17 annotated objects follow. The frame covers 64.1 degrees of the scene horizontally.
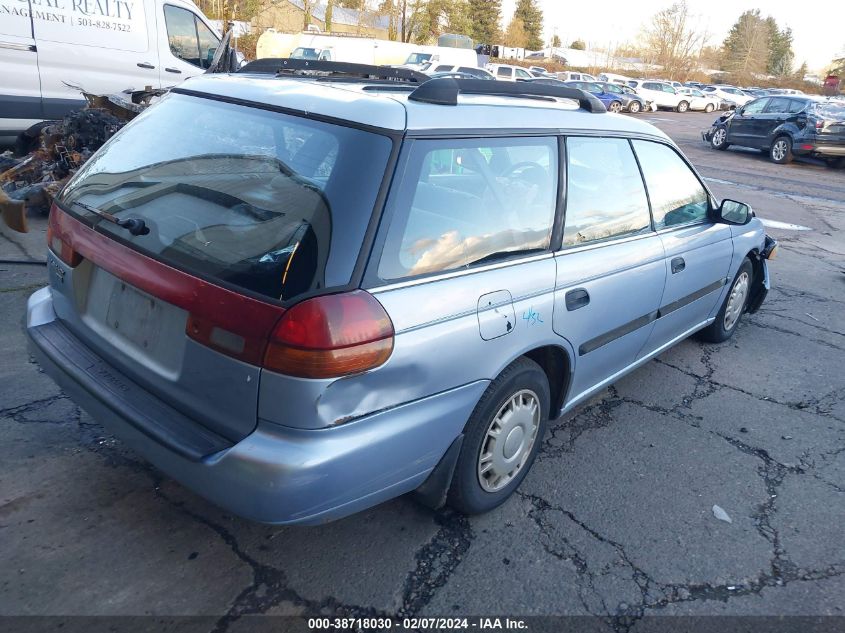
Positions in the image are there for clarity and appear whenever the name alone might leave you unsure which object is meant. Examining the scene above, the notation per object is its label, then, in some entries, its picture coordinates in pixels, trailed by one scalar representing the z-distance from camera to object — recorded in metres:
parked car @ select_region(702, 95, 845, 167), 17.08
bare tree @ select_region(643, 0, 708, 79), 67.06
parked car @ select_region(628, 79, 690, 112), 38.94
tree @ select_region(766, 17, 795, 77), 88.75
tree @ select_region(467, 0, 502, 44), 67.88
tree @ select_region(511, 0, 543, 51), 80.31
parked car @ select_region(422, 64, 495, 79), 24.74
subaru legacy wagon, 2.13
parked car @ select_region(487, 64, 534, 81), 34.81
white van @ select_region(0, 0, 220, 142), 8.30
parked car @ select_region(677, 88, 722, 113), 40.62
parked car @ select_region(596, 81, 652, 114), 34.66
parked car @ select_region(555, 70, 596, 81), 41.06
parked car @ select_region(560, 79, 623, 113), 32.96
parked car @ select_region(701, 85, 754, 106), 44.56
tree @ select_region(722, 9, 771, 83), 80.44
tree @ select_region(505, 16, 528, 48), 75.12
